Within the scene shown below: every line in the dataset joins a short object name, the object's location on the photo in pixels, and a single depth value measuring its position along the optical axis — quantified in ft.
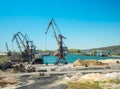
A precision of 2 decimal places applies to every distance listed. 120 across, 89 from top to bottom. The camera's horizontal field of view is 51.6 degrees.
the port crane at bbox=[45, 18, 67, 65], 141.98
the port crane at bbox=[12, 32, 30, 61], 185.47
